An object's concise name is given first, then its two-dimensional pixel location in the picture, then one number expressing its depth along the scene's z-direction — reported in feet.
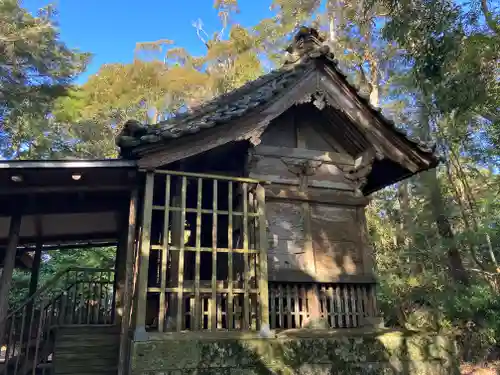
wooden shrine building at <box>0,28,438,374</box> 17.83
